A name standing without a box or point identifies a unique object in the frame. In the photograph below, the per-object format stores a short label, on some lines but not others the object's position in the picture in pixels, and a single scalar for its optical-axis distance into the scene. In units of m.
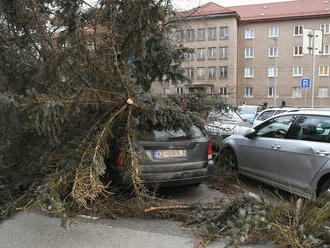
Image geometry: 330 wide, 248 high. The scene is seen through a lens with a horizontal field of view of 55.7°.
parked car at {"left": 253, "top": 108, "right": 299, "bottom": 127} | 13.69
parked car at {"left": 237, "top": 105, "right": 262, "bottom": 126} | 16.81
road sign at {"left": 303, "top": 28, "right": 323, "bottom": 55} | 13.94
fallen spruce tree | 3.32
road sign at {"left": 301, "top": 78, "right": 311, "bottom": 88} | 18.16
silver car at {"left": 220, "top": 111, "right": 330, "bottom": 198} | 4.55
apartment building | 43.84
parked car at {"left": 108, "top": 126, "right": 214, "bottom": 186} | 4.60
